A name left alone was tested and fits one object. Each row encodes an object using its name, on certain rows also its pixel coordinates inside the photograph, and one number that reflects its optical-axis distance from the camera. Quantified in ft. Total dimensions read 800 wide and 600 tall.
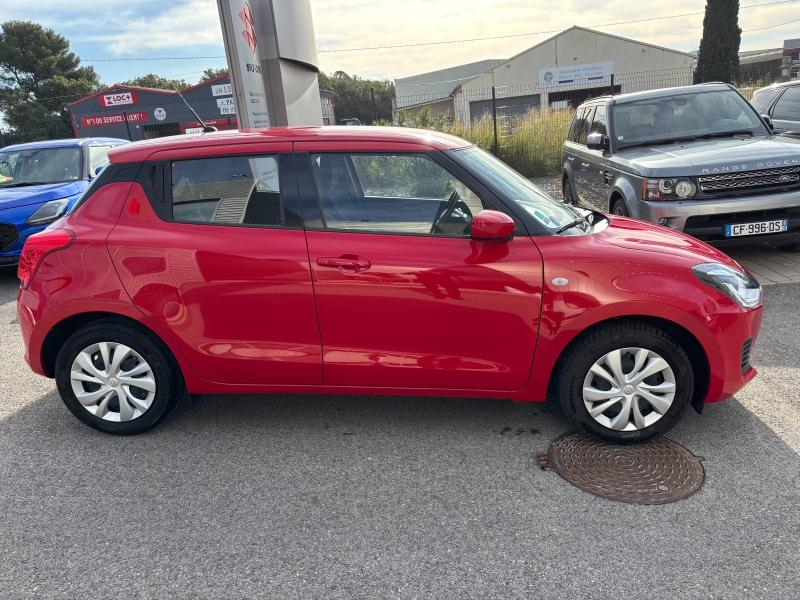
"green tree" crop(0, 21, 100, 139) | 175.94
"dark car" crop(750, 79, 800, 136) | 27.12
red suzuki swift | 10.17
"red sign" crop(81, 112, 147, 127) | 129.08
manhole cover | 9.44
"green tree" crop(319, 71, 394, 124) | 247.56
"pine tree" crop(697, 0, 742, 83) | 80.74
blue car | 24.39
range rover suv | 18.66
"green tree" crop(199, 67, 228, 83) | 212.31
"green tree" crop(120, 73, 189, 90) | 206.62
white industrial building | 145.00
